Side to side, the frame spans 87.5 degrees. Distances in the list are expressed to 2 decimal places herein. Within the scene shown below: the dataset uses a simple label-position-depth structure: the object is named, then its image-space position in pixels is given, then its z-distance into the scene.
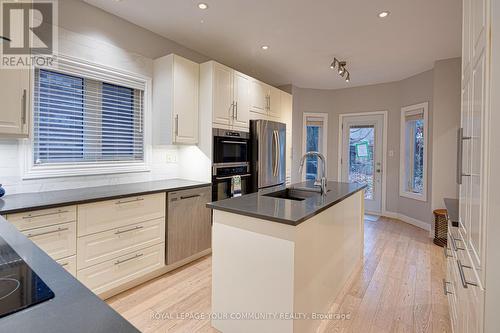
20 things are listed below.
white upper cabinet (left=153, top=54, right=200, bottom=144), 2.93
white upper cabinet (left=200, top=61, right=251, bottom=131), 3.12
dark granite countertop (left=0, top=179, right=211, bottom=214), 1.79
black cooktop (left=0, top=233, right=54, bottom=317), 0.61
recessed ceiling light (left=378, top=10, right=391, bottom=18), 2.61
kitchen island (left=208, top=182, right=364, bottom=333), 1.55
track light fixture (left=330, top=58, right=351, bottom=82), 3.76
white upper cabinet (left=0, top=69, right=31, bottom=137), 1.84
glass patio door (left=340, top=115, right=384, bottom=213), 5.33
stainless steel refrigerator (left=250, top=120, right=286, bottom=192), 3.67
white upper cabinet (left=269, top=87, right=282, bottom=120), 4.11
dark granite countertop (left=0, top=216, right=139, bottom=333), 0.53
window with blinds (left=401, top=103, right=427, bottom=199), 4.46
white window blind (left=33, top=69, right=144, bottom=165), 2.33
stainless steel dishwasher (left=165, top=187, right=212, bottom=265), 2.67
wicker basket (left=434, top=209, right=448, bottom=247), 3.60
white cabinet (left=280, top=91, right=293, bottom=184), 4.46
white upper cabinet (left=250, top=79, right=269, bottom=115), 3.74
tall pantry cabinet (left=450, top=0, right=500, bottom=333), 0.83
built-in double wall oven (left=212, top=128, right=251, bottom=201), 3.13
